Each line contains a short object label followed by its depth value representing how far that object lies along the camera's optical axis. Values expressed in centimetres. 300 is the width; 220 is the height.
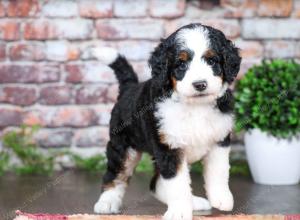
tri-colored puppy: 288
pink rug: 313
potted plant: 409
